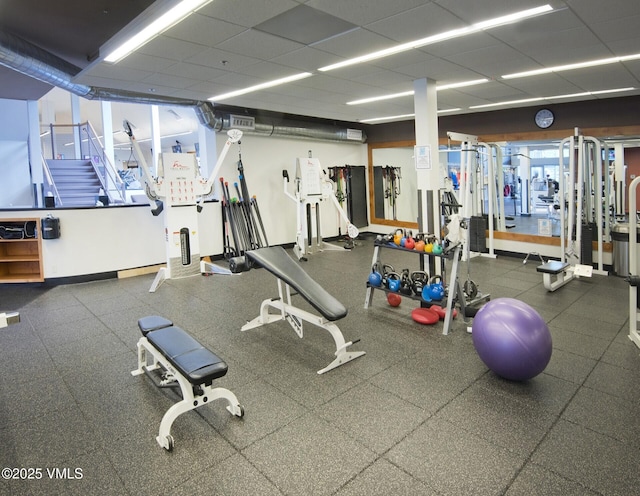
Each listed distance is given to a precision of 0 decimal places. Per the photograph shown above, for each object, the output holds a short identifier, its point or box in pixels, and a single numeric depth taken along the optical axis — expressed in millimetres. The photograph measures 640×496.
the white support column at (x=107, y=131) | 9781
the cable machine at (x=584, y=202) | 5469
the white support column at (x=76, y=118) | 9977
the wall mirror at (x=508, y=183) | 9062
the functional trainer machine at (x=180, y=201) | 5824
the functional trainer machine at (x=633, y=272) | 3293
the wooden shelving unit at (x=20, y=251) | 5641
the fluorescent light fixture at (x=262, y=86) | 4828
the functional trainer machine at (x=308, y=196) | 7488
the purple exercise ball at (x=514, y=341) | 2656
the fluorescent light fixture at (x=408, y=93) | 5176
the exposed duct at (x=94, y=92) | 4137
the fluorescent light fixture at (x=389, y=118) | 7881
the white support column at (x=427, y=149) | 4801
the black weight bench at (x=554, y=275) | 4883
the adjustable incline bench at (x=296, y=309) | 3104
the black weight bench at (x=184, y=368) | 2191
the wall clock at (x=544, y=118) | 6758
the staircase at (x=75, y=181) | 8555
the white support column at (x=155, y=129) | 9469
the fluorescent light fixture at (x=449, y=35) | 3058
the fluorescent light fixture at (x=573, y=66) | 4242
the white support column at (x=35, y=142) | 8781
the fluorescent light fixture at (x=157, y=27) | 2900
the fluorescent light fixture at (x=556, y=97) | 5660
